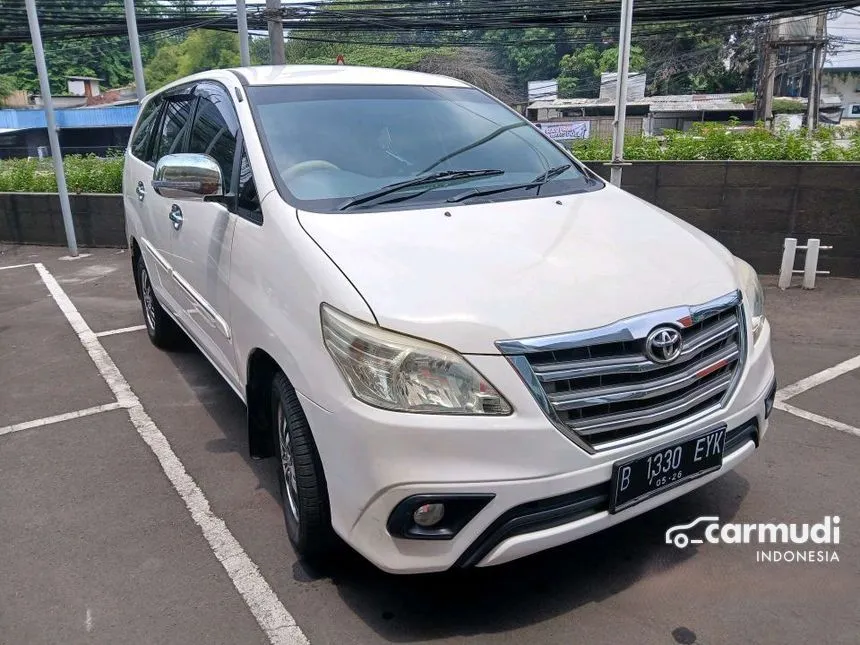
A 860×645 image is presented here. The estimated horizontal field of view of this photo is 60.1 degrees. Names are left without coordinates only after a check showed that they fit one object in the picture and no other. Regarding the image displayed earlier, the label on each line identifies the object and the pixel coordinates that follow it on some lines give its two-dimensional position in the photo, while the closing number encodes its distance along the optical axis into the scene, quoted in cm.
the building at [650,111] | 3114
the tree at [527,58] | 5806
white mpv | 224
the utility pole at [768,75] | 2288
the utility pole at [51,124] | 900
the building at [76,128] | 3838
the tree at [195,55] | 7519
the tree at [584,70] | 4758
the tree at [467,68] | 3747
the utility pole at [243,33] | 1110
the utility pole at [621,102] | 694
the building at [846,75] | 5069
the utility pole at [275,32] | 1303
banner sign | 2850
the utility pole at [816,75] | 2277
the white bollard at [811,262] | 694
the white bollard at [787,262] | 699
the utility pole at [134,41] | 1035
